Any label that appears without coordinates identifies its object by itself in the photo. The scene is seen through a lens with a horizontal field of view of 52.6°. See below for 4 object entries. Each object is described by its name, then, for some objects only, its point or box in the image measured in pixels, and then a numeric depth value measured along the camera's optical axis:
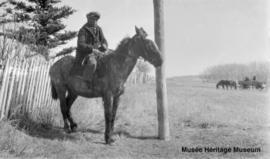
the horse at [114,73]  5.77
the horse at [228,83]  31.68
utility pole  6.81
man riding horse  6.06
